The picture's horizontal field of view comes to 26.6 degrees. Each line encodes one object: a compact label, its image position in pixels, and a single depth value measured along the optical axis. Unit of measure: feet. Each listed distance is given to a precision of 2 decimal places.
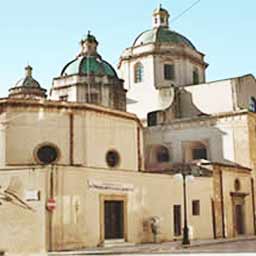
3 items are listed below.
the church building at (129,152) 76.02
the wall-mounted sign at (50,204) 75.20
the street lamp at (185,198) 84.65
